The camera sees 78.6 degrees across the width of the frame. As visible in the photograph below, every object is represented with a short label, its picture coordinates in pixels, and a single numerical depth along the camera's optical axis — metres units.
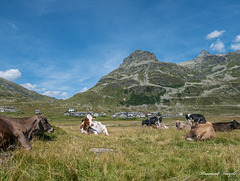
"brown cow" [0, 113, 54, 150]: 6.04
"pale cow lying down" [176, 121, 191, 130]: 19.90
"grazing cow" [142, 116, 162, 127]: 27.76
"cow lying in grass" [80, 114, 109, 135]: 15.48
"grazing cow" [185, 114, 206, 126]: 23.35
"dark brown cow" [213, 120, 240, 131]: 16.62
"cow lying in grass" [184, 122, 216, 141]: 10.11
